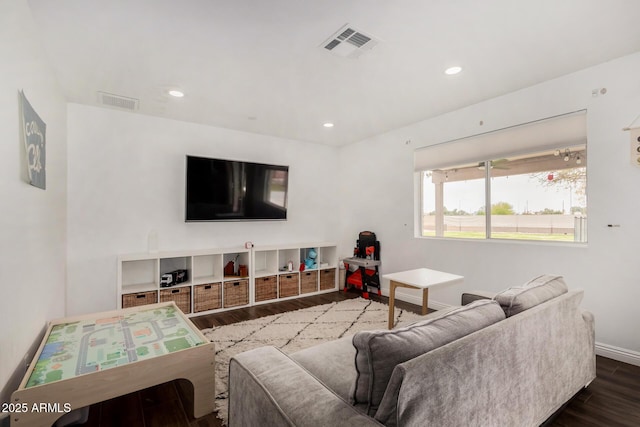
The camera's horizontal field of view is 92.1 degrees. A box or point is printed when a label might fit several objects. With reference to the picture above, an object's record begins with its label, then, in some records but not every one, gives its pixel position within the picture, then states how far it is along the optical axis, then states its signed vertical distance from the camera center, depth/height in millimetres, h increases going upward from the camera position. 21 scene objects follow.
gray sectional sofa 1001 -636
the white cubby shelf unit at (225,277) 3566 -820
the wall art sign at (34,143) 1748 +454
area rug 2746 -1184
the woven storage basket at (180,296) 3576 -954
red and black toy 4508 -696
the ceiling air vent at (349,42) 2123 +1256
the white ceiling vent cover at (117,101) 3188 +1227
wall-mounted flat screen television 3971 +346
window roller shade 2859 +785
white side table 2669 -584
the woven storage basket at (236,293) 3947 -1008
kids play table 1478 -848
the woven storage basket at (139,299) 3381 -932
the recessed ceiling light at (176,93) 3092 +1243
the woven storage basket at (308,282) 4590 -1001
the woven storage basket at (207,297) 3750 -1008
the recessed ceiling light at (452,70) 2633 +1256
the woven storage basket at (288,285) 4387 -1000
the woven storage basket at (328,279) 4809 -1007
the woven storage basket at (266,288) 4188 -1002
